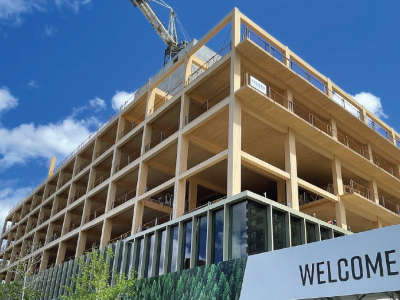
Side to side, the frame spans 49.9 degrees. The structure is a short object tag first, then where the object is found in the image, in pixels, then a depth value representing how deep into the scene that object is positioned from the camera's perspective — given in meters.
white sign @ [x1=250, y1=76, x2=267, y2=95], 29.69
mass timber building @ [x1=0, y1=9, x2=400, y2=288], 26.20
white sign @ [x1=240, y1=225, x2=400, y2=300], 13.56
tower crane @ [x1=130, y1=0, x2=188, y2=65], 70.05
